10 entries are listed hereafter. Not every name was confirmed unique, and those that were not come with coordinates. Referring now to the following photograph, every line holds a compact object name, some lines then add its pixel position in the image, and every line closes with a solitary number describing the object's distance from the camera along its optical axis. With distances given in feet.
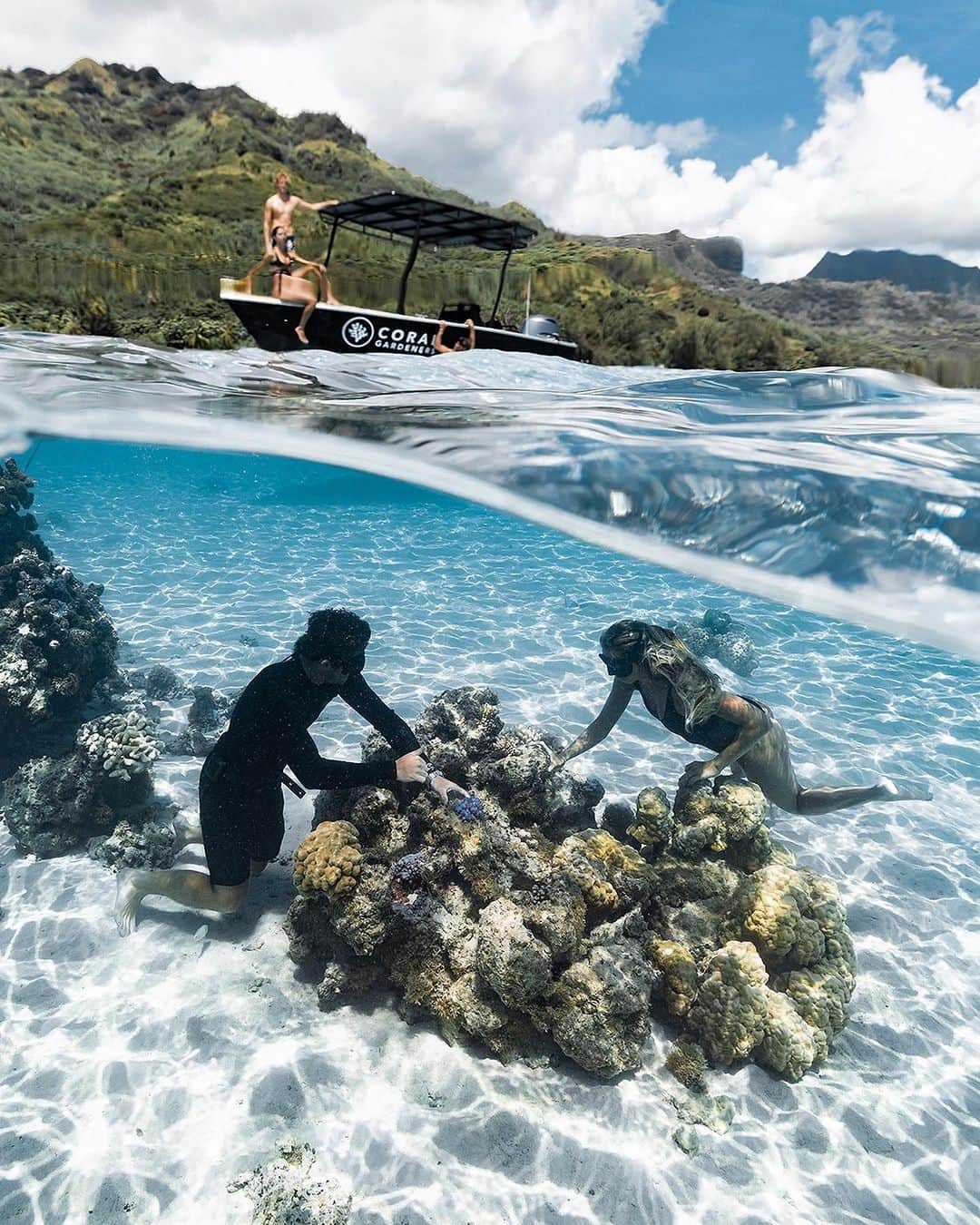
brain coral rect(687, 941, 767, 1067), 17.25
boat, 39.29
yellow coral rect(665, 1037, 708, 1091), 17.03
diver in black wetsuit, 19.25
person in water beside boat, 43.19
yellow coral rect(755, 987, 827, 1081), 17.16
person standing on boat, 38.27
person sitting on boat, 38.83
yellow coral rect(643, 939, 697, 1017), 18.33
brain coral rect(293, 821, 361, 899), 18.45
